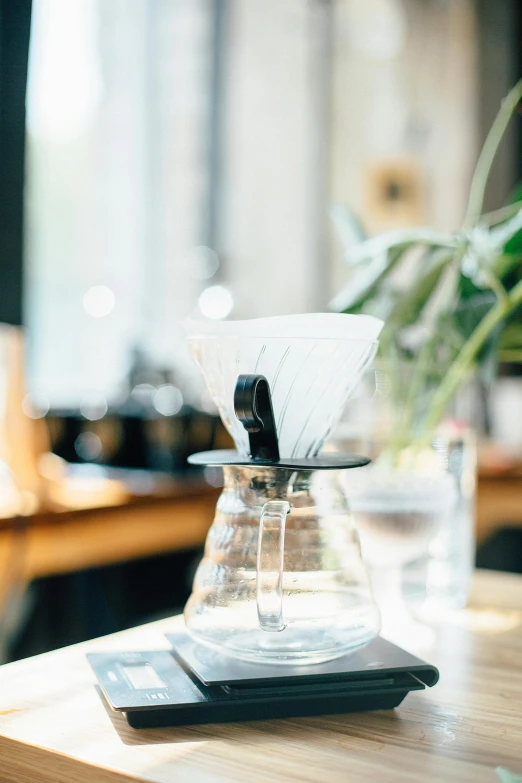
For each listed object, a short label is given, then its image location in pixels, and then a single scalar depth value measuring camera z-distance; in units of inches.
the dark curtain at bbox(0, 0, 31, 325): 83.3
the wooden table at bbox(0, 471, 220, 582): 63.1
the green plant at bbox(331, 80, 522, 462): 34.5
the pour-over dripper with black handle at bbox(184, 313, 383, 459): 24.1
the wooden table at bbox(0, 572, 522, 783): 19.6
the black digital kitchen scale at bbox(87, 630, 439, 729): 21.9
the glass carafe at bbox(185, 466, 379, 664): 23.6
